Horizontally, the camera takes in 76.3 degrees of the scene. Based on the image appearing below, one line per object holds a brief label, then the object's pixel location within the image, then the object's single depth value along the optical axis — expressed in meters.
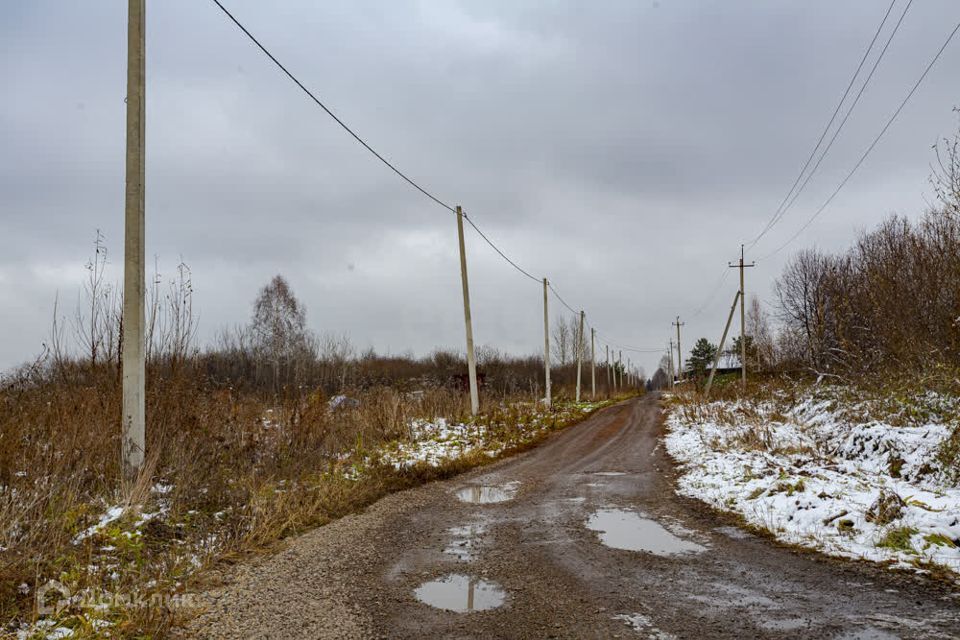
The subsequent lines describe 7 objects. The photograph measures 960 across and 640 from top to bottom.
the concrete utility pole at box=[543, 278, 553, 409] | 28.17
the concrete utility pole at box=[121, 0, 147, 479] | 6.39
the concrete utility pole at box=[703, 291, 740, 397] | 33.25
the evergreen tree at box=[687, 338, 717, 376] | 97.86
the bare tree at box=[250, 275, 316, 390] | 39.88
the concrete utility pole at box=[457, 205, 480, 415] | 17.81
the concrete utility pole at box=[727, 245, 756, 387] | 31.98
